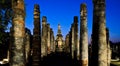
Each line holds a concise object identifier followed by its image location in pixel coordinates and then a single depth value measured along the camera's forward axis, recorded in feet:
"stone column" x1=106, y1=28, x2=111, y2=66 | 30.16
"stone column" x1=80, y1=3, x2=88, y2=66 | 24.90
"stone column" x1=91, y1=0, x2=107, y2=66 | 15.38
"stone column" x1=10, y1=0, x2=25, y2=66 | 13.79
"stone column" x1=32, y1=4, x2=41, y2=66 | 24.63
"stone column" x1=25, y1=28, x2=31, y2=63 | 28.11
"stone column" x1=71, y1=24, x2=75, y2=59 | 38.63
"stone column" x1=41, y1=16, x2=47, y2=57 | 34.22
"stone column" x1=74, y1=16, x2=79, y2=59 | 35.46
